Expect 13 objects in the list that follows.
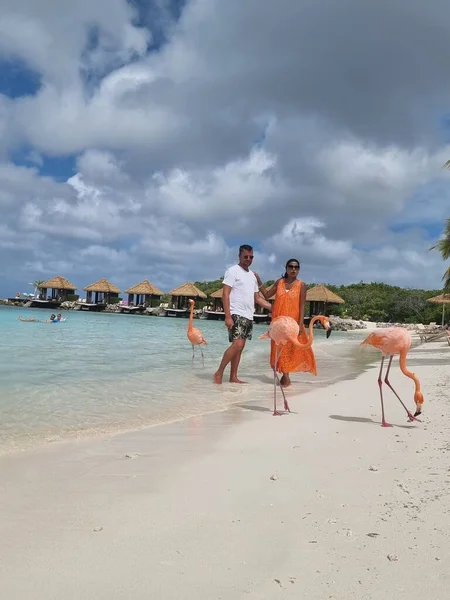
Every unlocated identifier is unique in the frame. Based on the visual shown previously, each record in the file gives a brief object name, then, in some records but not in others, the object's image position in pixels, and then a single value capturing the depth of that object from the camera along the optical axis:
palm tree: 22.48
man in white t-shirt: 7.09
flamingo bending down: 4.91
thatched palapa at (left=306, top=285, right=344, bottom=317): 51.56
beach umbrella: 33.22
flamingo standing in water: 11.47
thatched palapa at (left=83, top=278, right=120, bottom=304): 70.44
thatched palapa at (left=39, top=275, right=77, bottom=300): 72.44
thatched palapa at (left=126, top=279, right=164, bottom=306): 68.92
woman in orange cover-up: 6.75
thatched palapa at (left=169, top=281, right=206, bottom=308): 63.00
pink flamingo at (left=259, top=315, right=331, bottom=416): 5.58
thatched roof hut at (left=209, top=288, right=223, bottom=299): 56.67
